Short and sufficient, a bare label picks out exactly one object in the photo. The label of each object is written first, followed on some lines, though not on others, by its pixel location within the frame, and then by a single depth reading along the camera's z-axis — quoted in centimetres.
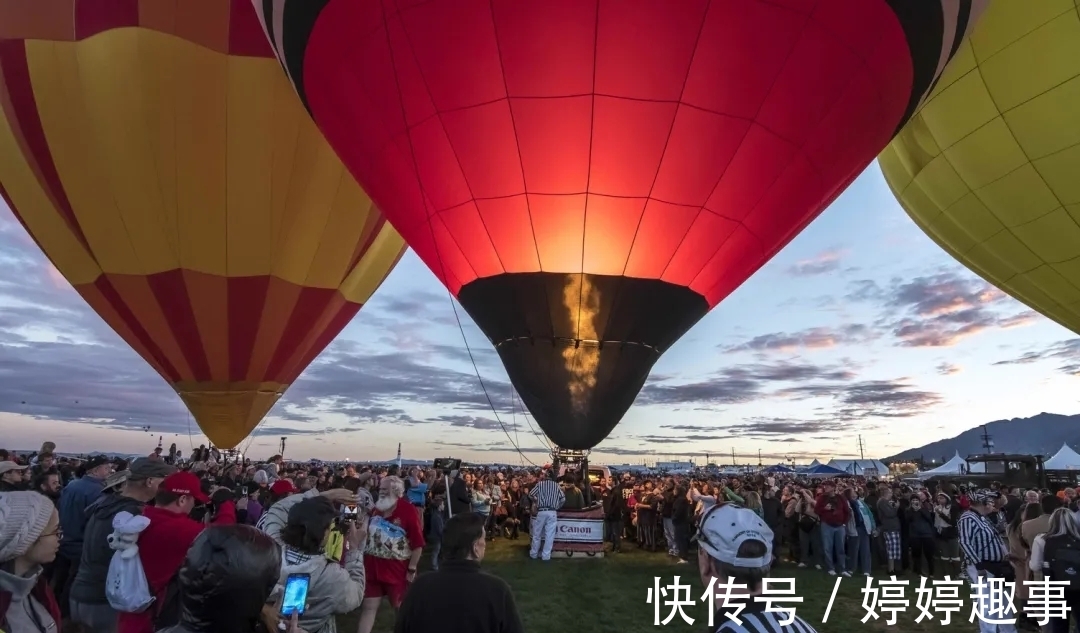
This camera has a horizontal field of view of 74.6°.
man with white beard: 444
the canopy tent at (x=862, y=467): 3890
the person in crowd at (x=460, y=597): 217
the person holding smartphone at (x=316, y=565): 253
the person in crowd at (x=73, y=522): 469
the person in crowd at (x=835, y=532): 852
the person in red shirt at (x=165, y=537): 255
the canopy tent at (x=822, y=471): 3818
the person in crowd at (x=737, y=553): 164
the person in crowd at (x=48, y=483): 534
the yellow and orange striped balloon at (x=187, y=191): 892
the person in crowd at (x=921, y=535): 883
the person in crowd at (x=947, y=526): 943
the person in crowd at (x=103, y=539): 281
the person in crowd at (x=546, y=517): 918
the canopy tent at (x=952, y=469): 2712
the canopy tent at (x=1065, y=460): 2589
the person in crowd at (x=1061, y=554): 410
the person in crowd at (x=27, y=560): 194
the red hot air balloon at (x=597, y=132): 473
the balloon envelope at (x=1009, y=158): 808
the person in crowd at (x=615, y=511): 1049
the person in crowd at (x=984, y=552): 497
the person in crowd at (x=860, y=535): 863
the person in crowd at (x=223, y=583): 129
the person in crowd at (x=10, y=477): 470
